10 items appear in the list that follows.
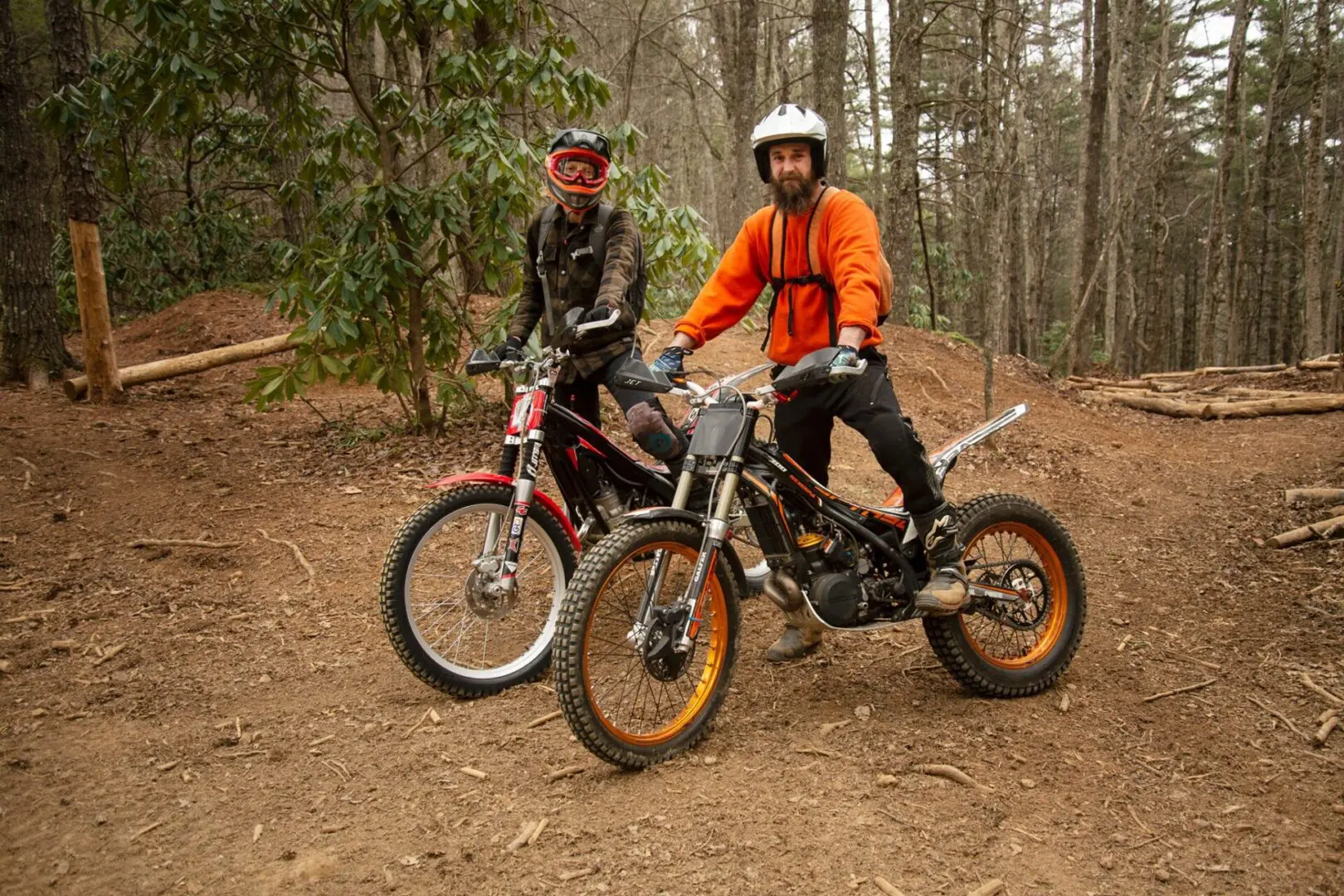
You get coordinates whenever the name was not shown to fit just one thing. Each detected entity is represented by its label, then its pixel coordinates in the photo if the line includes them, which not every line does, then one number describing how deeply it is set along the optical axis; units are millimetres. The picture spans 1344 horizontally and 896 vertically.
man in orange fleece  3639
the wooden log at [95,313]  8500
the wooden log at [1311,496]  6531
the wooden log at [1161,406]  11172
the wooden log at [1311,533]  5664
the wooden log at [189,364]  8812
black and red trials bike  3811
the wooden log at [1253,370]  14016
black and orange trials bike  3184
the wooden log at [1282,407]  10508
